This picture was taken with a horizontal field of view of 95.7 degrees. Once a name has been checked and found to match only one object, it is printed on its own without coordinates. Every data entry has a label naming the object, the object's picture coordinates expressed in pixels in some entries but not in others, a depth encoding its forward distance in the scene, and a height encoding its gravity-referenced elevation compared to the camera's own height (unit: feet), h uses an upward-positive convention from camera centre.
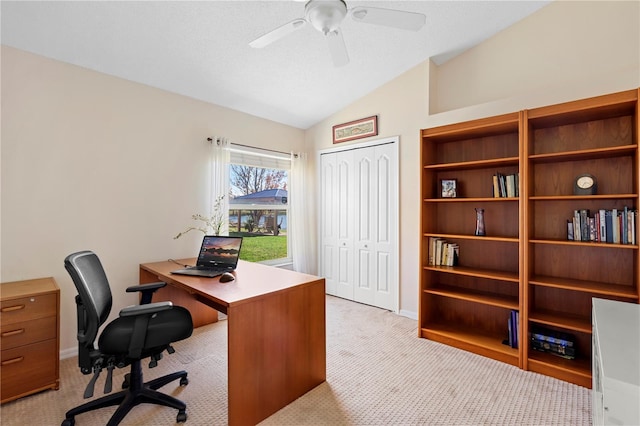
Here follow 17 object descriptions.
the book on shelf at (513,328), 8.16 -3.20
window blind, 12.18 +2.61
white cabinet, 2.66 -1.56
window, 12.50 +0.59
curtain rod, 11.16 +3.01
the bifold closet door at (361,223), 11.98 -0.32
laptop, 8.29 -1.17
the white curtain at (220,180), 11.10 +1.38
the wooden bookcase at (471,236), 8.68 -0.63
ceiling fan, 5.29 +3.78
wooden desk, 5.48 -2.51
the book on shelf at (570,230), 7.66 -0.37
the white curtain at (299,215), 14.15 +0.03
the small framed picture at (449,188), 9.66 +0.94
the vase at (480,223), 9.16 -0.22
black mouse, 7.06 -1.54
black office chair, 5.20 -2.33
